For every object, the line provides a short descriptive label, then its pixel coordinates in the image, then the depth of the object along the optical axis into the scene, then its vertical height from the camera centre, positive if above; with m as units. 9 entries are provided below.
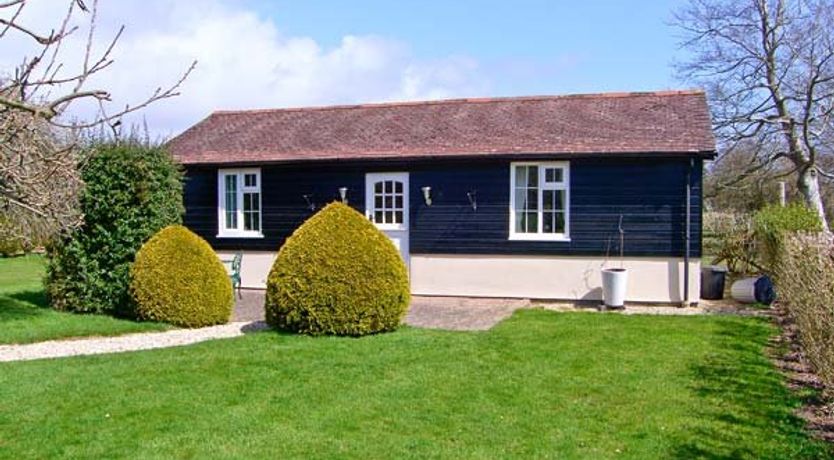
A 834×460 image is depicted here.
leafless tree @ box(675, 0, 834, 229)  23.09 +4.27
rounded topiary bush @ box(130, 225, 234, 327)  11.16 -0.88
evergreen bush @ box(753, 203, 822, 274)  12.23 +0.00
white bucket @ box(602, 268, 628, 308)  13.24 -1.10
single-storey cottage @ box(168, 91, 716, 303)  13.68 +0.75
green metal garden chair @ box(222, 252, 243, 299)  14.49 -0.89
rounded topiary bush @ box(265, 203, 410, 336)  9.91 -0.77
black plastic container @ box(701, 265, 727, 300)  14.56 -1.14
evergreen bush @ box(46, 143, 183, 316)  11.91 -0.05
